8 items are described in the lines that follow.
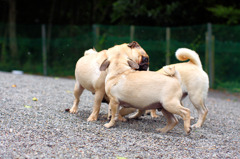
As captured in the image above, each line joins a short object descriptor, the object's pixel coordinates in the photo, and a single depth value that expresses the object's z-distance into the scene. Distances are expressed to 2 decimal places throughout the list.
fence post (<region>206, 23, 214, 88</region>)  12.09
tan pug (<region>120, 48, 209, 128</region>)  5.88
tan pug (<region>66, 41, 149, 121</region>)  5.46
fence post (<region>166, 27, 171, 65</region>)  12.63
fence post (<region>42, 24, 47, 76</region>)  15.18
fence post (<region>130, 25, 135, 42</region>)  12.72
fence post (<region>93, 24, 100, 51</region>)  13.48
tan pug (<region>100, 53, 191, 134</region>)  4.82
